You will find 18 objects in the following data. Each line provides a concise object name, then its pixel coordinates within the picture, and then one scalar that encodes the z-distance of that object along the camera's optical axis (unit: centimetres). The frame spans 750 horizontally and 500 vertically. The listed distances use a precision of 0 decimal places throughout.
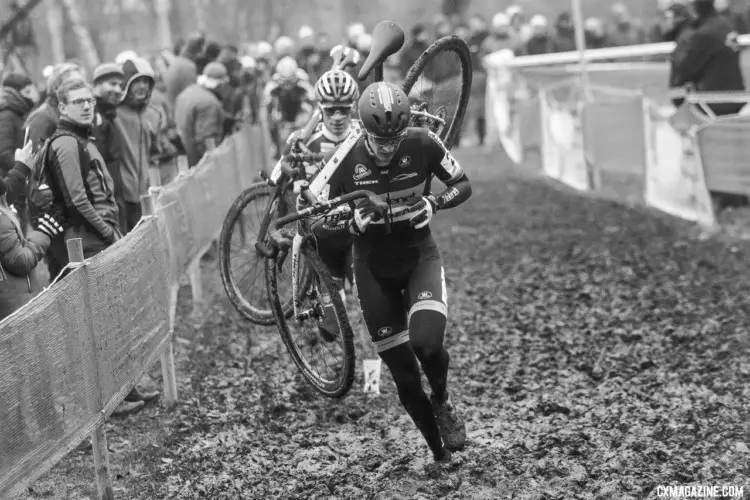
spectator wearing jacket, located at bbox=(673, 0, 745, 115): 1462
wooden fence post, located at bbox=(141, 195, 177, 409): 877
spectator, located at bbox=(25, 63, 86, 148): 966
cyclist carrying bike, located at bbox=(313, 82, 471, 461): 719
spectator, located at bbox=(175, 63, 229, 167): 1473
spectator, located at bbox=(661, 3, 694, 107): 1475
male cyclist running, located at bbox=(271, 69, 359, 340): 880
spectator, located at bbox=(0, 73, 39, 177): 1073
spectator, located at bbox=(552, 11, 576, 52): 2378
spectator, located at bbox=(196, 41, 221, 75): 1788
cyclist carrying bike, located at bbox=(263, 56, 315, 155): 1595
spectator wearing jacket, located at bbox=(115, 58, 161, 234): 1052
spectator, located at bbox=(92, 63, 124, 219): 1026
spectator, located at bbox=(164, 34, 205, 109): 1581
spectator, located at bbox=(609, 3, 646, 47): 2378
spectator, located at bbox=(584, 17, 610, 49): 2367
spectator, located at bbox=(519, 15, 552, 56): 2433
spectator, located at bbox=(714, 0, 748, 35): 1727
